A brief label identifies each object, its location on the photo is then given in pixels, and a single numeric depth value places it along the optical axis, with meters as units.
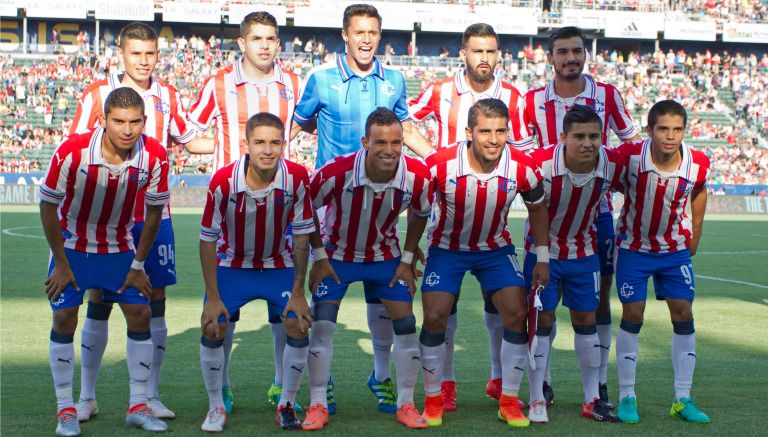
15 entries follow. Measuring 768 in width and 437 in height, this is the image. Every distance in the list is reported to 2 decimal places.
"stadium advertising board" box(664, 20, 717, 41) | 43.06
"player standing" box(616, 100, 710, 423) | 5.81
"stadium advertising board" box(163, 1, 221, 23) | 39.78
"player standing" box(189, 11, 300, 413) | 6.27
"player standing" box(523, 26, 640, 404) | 6.21
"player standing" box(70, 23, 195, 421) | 5.68
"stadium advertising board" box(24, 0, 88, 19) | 39.84
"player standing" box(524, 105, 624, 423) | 5.88
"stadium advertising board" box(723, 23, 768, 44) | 43.22
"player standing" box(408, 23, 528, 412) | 6.30
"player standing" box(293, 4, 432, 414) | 6.28
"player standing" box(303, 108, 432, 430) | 5.68
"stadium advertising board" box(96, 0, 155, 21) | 39.53
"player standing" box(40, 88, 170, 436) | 5.25
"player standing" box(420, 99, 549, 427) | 5.71
